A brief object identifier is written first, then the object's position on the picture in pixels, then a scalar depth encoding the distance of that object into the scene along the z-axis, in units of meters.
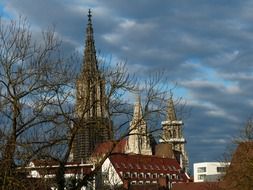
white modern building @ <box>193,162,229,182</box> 125.97
